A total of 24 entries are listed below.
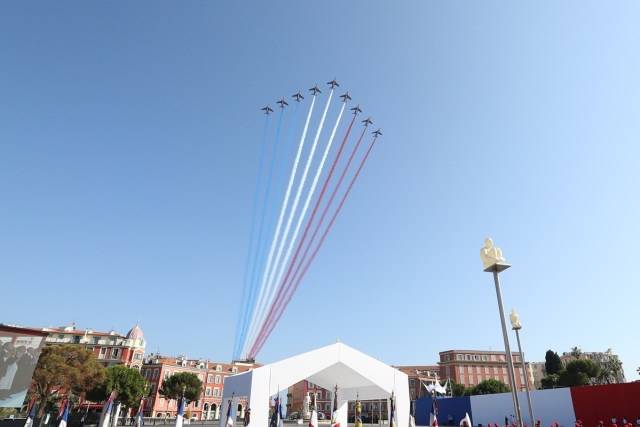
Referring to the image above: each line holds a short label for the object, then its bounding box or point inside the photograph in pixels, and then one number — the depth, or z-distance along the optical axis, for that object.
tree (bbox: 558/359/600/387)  63.49
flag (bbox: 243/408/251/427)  20.95
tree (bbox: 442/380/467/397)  79.06
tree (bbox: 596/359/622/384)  71.50
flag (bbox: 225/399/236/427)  23.60
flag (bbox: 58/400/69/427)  17.98
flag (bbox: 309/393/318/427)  19.41
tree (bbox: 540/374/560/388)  67.62
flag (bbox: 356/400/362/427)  23.46
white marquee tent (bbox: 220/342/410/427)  22.11
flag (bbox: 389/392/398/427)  23.23
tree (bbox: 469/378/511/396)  68.44
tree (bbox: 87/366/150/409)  50.78
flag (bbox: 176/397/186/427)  19.53
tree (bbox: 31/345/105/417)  37.25
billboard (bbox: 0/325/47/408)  16.45
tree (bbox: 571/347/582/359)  82.97
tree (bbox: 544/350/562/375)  79.22
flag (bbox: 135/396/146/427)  21.69
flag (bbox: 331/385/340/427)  21.16
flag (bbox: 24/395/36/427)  20.55
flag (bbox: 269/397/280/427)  21.83
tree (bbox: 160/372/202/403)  66.81
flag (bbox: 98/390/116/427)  25.77
